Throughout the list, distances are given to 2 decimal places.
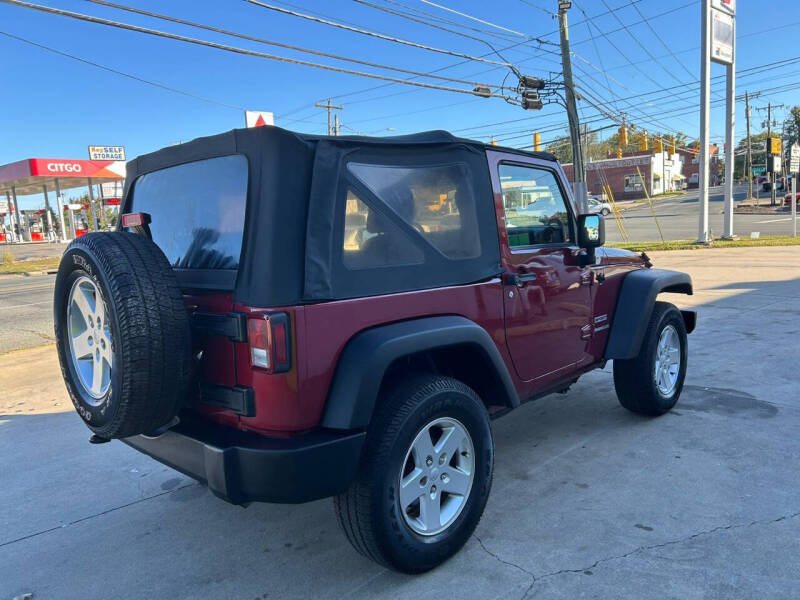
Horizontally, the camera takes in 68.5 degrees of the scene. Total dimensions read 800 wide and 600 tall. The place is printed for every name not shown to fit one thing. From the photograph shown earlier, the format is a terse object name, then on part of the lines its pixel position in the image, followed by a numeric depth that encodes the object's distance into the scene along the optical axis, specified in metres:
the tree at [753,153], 87.00
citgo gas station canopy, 34.72
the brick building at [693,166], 96.50
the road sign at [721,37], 18.66
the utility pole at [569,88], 21.70
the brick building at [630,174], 76.06
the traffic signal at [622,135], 28.38
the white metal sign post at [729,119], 19.52
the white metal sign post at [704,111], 18.36
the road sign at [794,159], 19.19
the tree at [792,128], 72.56
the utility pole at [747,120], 52.38
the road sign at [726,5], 18.75
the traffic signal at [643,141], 28.70
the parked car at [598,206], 45.17
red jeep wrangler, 2.27
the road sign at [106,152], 48.19
